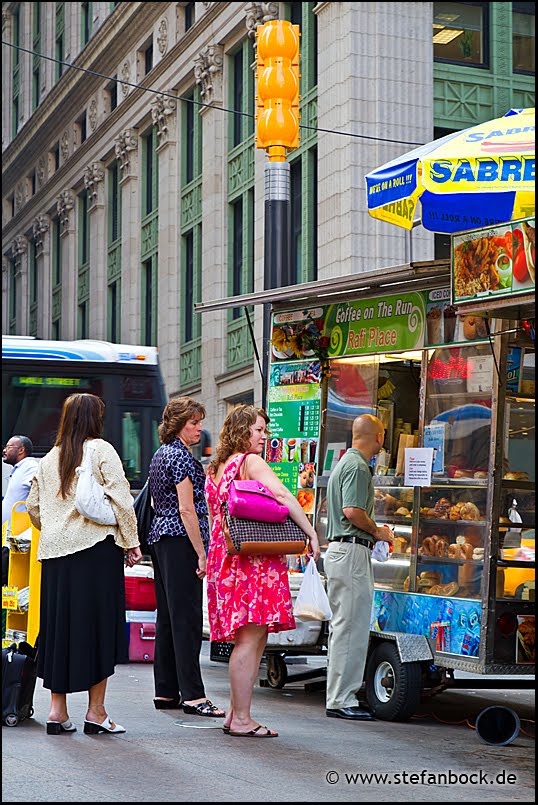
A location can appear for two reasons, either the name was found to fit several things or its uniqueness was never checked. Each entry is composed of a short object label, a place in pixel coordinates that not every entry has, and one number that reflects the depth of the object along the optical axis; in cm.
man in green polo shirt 1747
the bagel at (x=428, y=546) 1859
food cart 1723
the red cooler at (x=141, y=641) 2358
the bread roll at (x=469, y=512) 1778
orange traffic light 2387
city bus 3937
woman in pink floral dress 1527
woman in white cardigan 1499
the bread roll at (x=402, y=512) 1919
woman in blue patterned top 1686
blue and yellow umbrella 1780
